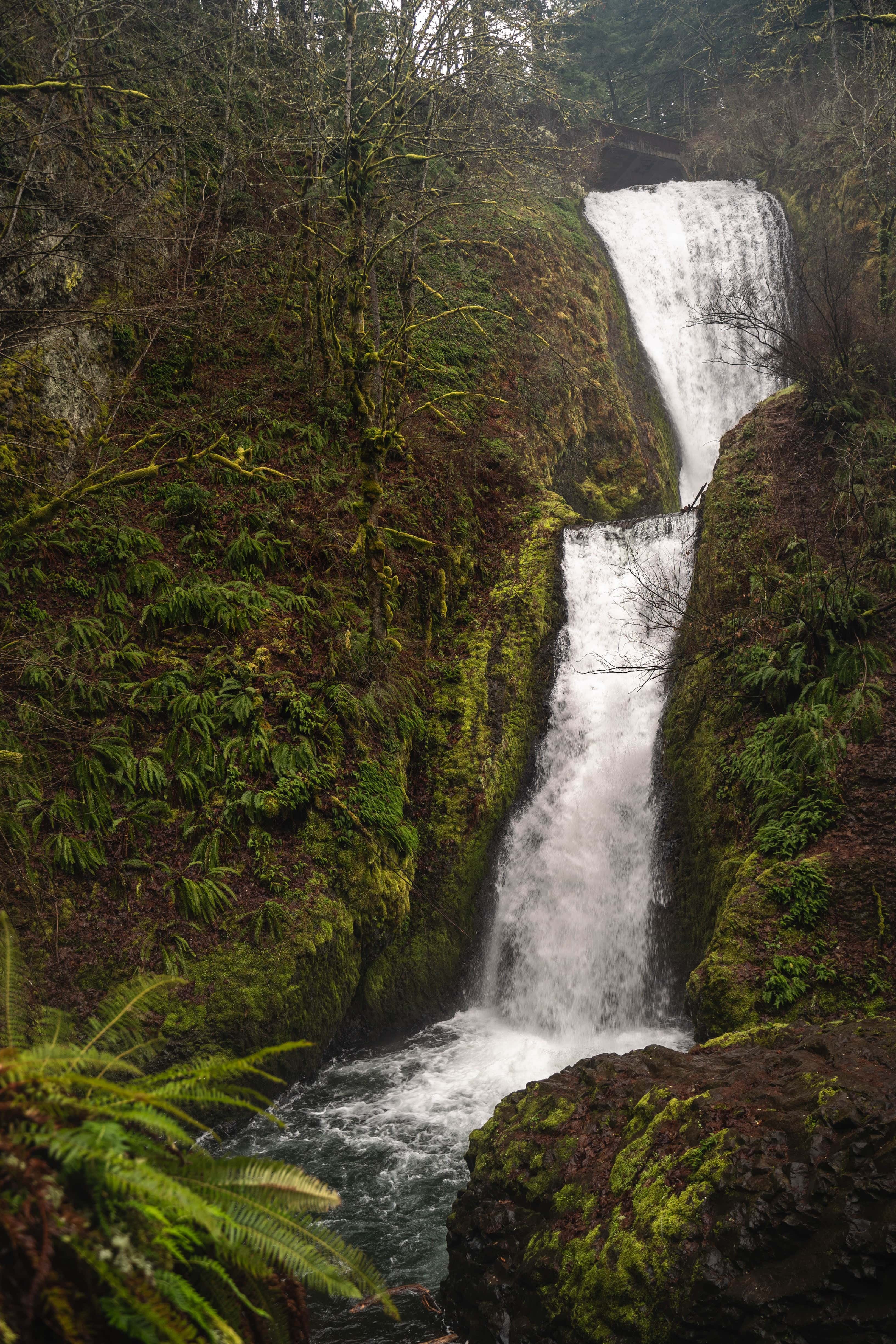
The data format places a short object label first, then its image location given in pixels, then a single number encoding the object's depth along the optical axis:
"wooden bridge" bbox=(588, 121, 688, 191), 28.83
